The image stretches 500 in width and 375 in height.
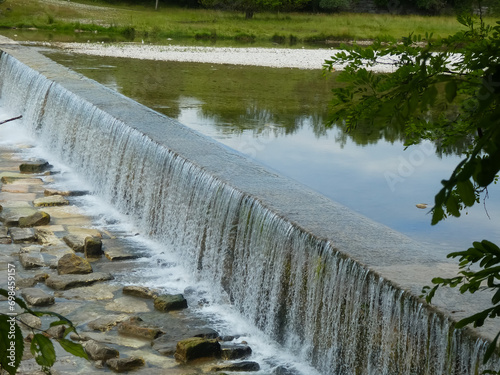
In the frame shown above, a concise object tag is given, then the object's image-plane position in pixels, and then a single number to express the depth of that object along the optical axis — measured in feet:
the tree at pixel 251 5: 157.17
